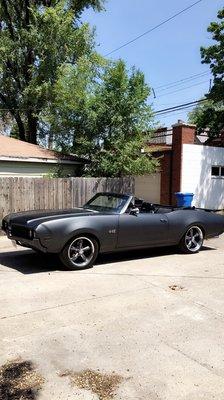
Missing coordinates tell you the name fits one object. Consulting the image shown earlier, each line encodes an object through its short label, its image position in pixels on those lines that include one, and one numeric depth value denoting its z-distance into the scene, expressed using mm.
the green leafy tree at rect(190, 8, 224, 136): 20328
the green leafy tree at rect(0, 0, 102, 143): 22500
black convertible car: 7469
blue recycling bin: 16828
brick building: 18906
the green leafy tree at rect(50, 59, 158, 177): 14805
